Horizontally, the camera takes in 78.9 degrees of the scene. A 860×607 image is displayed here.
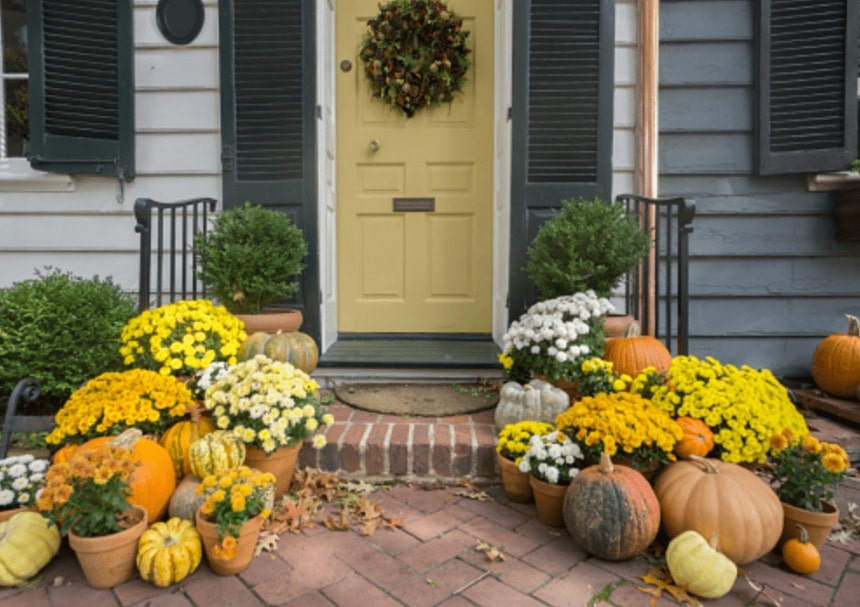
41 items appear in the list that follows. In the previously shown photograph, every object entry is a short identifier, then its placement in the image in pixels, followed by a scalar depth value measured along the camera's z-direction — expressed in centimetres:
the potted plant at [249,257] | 238
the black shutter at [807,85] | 274
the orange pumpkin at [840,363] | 252
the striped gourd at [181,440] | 174
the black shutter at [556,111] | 267
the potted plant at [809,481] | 149
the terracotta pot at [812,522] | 148
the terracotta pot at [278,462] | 173
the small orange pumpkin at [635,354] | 217
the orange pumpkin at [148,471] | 152
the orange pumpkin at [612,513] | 144
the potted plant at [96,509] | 133
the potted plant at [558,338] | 211
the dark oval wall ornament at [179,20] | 278
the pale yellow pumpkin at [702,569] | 130
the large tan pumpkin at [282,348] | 228
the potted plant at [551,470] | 165
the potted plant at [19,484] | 155
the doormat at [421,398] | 231
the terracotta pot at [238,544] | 139
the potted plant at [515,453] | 180
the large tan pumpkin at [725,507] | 142
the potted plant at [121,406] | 170
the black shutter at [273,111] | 270
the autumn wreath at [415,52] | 300
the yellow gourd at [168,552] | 135
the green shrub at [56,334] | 208
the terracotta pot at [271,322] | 240
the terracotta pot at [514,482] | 180
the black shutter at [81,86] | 269
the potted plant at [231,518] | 137
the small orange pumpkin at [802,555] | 142
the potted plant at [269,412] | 170
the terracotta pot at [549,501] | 164
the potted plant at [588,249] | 231
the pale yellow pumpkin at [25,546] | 135
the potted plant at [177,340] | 207
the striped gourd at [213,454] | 161
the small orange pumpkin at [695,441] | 165
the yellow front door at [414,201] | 312
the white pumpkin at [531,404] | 201
